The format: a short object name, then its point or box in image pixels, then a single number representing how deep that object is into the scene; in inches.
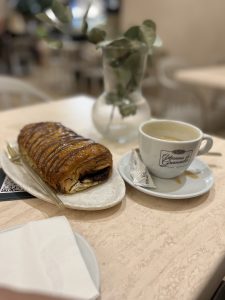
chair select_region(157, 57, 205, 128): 74.4
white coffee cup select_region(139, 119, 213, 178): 20.4
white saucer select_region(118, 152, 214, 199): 20.4
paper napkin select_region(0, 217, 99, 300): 12.4
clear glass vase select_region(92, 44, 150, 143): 26.7
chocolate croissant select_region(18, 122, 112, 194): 19.6
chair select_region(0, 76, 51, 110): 44.3
